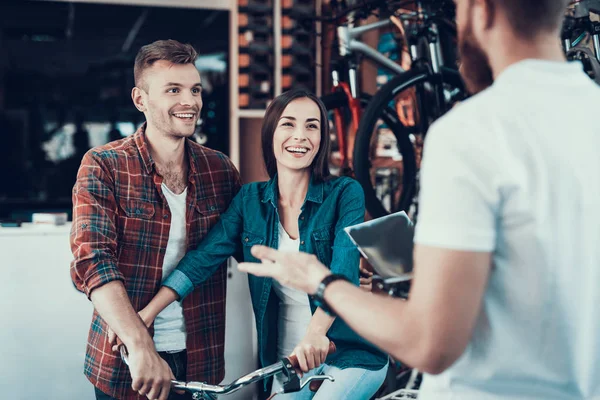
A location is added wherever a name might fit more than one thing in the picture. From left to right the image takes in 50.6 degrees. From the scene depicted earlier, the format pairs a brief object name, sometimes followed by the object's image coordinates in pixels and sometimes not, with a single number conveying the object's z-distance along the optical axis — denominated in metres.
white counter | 2.22
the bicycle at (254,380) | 1.28
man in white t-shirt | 0.70
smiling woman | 1.64
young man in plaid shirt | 1.62
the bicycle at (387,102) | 2.95
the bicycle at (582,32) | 2.46
